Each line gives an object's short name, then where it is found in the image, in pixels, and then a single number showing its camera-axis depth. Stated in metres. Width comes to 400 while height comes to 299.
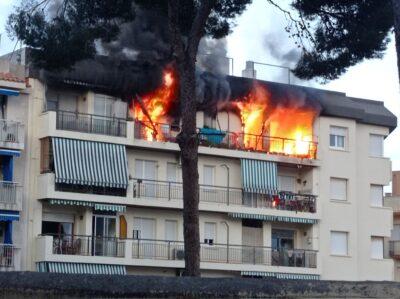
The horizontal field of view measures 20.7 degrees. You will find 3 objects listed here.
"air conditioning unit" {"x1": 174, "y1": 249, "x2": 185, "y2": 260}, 55.97
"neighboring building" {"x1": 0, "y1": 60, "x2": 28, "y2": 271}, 50.91
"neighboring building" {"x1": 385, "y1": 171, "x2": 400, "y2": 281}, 72.81
